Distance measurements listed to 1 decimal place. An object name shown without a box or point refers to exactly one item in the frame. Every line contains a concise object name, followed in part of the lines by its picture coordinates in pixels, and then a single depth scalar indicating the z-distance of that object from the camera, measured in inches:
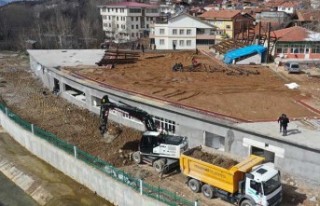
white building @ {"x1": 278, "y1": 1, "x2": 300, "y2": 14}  3434.5
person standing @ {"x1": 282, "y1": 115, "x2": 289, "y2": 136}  706.8
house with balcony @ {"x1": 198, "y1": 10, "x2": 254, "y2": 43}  2305.1
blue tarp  1398.9
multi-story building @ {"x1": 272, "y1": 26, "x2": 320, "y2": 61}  1450.4
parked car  1252.5
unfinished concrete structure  679.1
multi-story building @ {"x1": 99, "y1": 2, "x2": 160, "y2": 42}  3100.4
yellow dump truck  585.0
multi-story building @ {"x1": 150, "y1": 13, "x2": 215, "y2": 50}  2130.9
